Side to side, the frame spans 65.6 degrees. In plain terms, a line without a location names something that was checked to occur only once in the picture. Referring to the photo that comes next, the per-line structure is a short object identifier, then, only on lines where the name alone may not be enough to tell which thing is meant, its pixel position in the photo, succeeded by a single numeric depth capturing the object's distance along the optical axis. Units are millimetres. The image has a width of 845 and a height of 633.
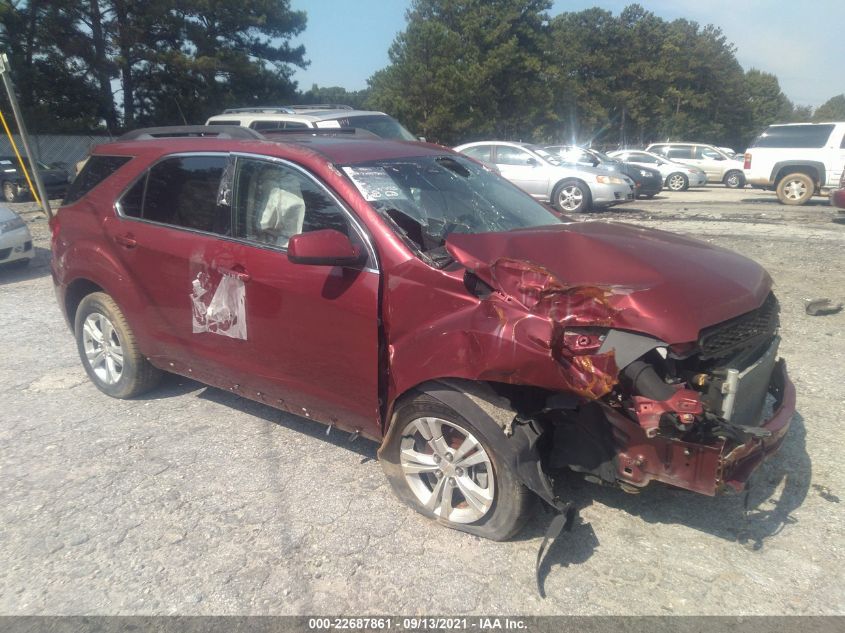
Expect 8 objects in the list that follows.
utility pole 10070
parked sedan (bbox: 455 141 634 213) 14586
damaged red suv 2744
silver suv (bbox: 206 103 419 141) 11031
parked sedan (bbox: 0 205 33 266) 9188
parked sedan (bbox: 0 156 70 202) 19859
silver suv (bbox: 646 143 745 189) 24938
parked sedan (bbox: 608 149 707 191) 23234
